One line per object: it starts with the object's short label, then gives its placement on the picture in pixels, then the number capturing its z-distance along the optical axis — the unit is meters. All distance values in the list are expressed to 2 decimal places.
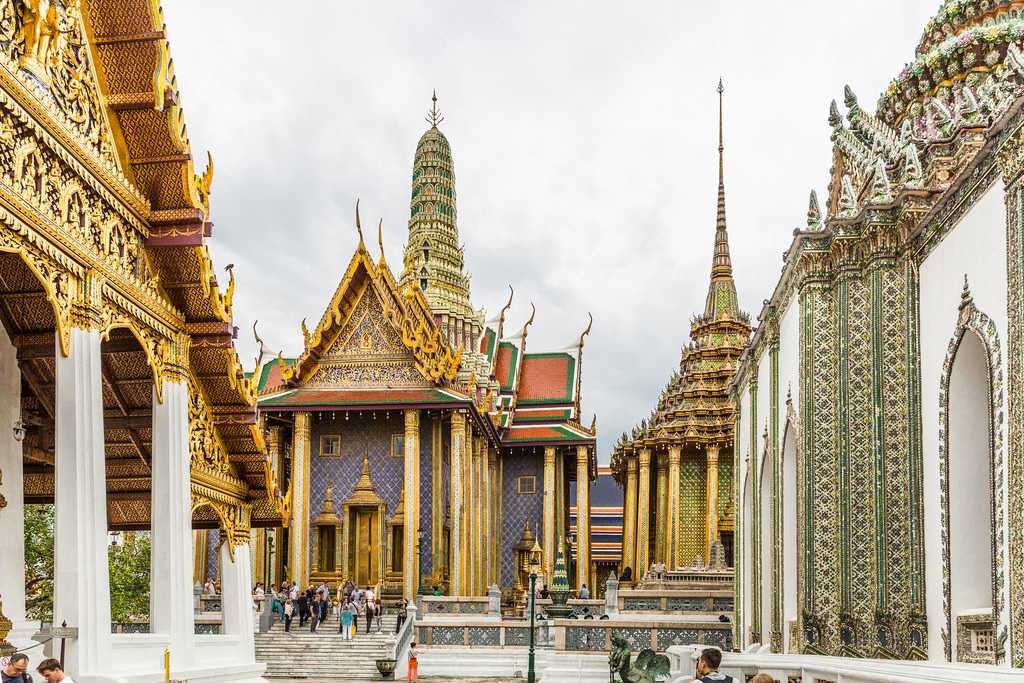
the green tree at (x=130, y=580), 27.80
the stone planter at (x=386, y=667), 20.88
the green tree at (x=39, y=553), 22.64
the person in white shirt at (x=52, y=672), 6.16
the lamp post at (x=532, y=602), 15.94
